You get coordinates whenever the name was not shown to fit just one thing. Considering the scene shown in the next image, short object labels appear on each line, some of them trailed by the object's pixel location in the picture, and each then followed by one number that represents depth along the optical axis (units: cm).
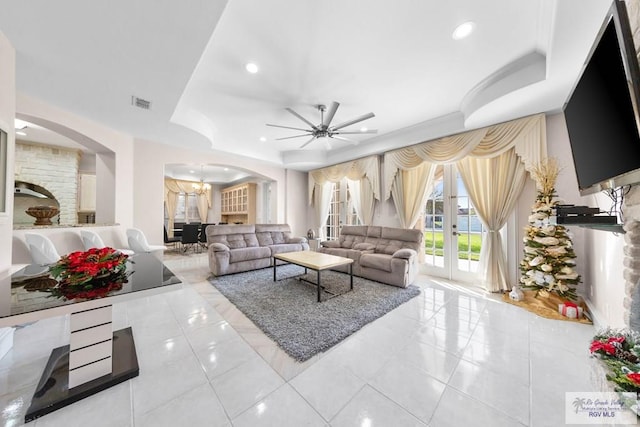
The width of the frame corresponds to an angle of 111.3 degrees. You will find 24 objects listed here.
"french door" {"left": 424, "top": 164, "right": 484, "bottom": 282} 388
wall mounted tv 97
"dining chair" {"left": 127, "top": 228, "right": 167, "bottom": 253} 392
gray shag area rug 207
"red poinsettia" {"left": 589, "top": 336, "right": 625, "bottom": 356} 105
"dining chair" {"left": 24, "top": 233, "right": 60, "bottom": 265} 255
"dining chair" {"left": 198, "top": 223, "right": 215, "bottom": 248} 698
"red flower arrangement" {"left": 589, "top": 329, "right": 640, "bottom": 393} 89
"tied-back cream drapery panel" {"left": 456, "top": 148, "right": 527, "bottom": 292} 335
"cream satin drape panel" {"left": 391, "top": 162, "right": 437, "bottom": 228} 429
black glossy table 117
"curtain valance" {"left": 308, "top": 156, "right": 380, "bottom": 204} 511
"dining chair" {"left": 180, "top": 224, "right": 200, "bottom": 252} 641
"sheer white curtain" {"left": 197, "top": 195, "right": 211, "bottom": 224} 927
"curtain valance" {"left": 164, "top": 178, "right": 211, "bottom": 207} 830
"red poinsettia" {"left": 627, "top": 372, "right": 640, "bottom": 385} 85
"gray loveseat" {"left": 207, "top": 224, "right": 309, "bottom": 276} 410
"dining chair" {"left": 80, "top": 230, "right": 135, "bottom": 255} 319
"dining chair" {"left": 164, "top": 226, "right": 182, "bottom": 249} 637
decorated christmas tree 267
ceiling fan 302
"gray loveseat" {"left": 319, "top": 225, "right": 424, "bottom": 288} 355
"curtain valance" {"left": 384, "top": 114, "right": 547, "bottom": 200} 308
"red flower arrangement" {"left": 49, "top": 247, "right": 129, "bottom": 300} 129
